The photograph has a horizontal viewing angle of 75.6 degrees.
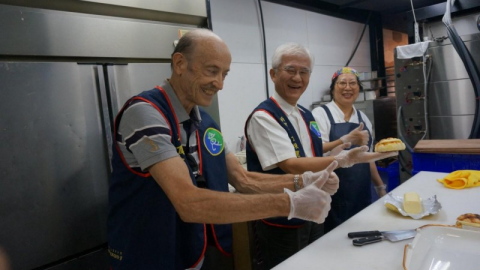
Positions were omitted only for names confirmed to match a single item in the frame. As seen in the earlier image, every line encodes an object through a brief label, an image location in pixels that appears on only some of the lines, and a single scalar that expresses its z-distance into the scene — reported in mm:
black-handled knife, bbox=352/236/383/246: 1179
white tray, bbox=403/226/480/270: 1023
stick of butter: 1397
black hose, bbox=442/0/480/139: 3404
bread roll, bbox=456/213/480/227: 1165
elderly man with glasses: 1734
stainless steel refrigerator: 1521
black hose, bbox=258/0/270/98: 3799
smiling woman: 2277
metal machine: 3750
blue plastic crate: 2092
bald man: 1105
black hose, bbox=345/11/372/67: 5377
